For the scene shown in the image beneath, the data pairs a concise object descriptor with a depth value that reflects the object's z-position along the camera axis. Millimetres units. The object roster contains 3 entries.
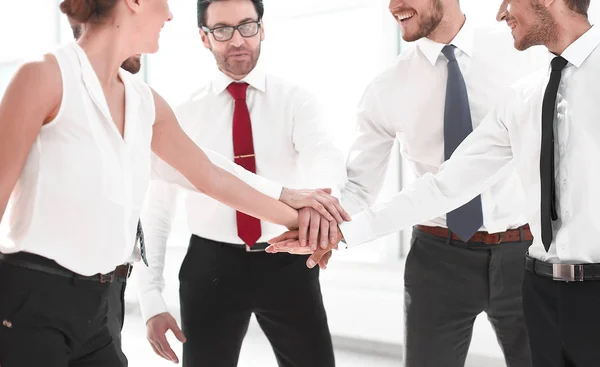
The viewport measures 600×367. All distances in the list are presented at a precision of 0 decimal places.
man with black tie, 1739
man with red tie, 2521
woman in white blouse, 1462
